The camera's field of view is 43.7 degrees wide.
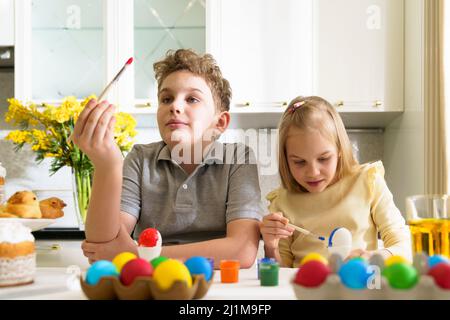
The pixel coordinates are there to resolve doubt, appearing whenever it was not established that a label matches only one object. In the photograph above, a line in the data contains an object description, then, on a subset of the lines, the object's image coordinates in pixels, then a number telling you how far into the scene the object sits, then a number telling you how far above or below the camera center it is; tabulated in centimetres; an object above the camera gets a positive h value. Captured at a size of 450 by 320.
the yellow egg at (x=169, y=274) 64 -13
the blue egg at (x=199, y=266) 72 -14
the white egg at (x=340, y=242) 99 -14
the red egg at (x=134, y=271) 66 -13
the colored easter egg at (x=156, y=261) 70 -13
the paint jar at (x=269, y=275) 84 -17
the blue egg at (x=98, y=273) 67 -13
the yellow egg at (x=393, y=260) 62 -11
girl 147 -8
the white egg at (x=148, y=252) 92 -15
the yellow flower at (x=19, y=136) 244 +12
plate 107 -11
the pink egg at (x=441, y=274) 59 -12
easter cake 83 -14
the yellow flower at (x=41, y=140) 240 +10
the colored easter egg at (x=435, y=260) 61 -11
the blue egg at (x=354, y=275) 61 -12
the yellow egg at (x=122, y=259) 70 -13
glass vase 227 -11
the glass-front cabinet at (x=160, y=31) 269 +63
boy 138 -4
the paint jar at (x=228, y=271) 88 -17
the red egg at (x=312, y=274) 61 -12
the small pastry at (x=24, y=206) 122 -10
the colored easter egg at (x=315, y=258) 64 -11
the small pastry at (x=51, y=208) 170 -14
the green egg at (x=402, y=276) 59 -12
